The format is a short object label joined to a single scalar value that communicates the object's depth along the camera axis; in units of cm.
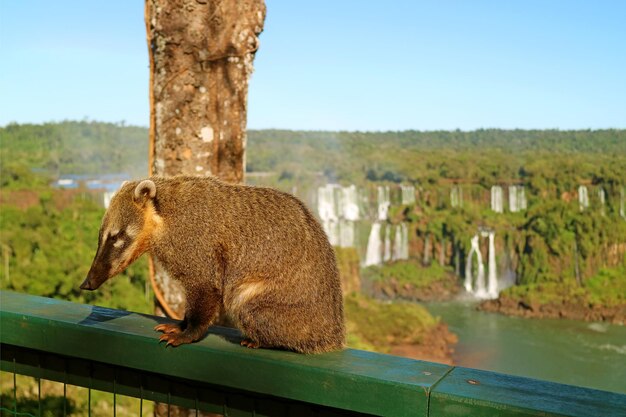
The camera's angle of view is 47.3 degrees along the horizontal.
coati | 264
